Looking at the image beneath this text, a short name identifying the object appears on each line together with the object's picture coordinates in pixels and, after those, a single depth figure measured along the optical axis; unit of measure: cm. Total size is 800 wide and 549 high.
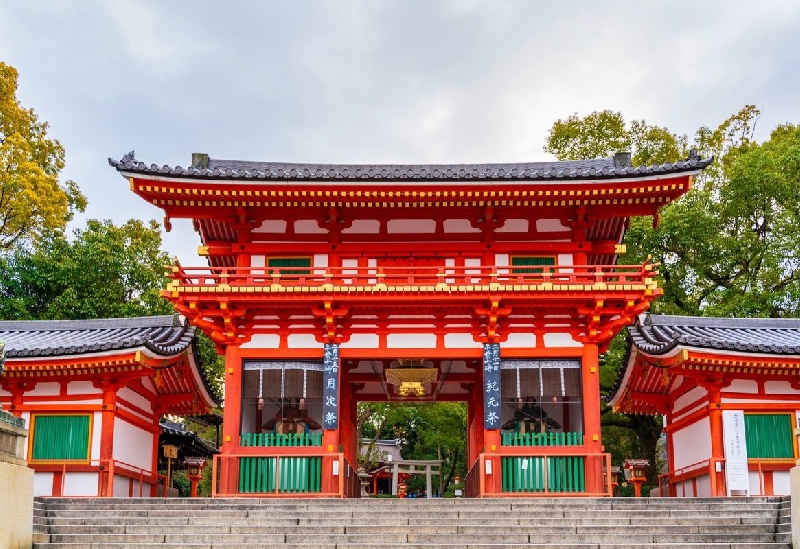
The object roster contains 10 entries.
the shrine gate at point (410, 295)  1723
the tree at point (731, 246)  2827
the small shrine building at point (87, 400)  1792
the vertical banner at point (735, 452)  1727
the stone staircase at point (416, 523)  1245
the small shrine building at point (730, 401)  1709
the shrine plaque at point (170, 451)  2214
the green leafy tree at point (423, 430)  3869
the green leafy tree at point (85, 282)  3062
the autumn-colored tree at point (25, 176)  3272
